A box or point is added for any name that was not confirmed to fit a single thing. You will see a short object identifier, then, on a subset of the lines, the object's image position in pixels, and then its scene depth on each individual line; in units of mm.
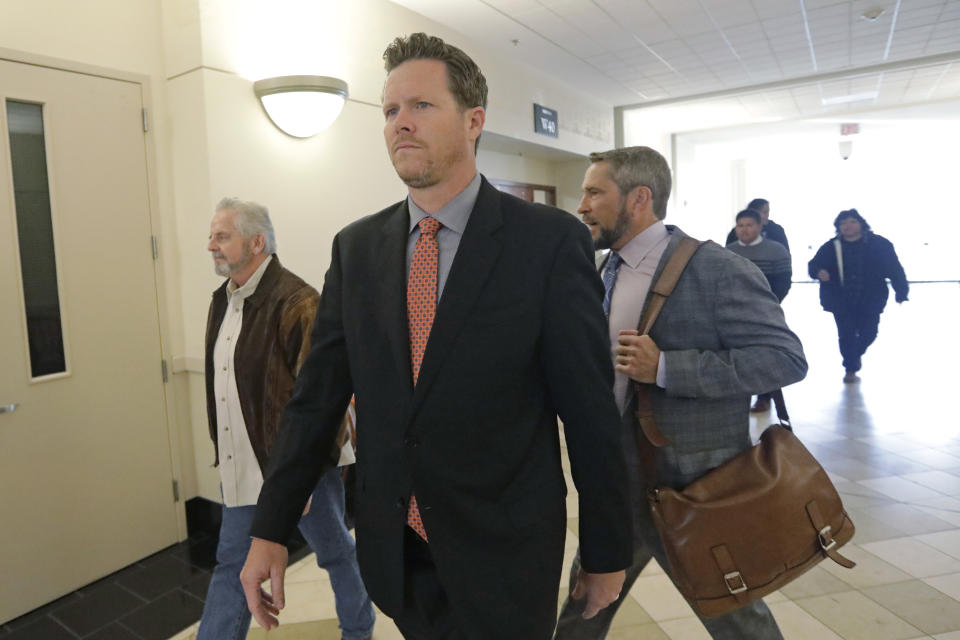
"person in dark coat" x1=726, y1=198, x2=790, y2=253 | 6090
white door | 2730
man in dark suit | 1089
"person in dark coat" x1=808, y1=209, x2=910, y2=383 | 6039
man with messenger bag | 1517
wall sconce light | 3367
